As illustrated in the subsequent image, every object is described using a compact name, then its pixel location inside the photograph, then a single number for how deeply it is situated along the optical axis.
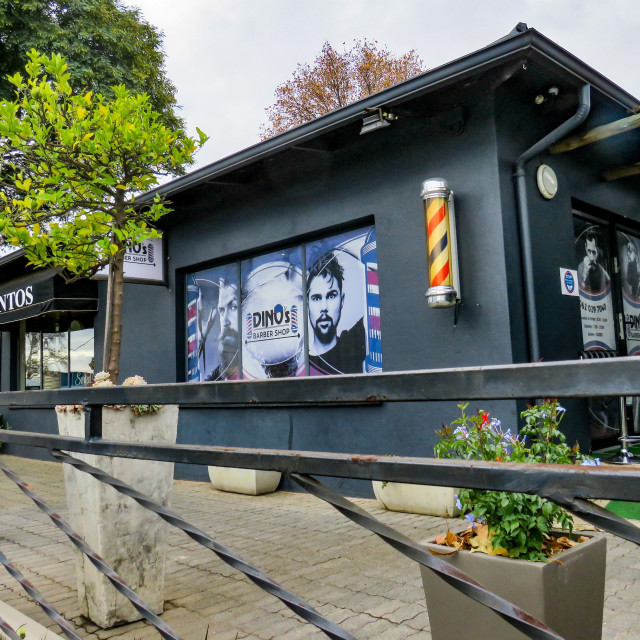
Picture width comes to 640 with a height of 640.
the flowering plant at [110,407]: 2.74
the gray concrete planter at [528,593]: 1.82
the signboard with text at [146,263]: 7.43
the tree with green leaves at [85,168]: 4.12
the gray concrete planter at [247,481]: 6.01
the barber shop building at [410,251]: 4.92
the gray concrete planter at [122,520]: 2.67
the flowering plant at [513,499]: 1.94
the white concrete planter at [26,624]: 2.42
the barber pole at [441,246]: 4.87
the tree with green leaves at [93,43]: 13.20
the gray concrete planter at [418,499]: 4.62
